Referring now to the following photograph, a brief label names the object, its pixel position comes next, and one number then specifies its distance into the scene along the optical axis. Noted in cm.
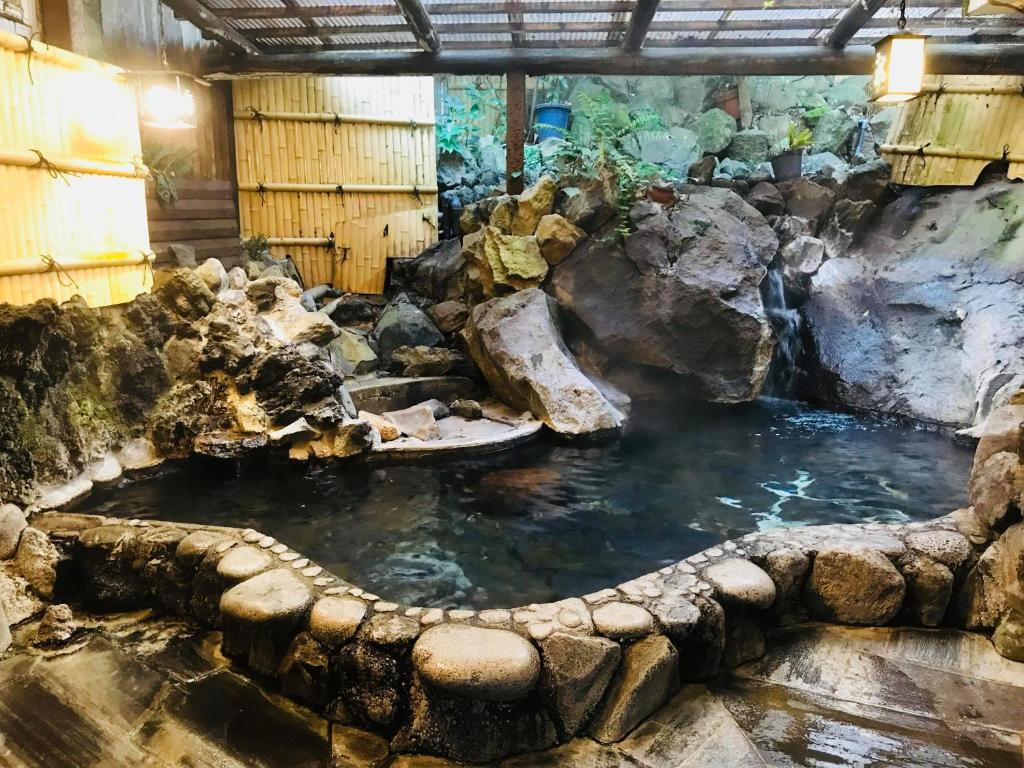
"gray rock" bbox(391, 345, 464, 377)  727
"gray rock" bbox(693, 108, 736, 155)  1224
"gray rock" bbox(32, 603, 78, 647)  311
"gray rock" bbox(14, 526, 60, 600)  338
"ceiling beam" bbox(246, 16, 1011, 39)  663
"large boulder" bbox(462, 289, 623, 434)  648
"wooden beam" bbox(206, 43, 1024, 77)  702
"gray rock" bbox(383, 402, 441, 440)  612
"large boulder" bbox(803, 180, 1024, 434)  678
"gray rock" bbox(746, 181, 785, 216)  884
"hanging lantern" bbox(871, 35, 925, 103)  423
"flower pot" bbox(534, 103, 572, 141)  1144
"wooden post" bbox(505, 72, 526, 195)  796
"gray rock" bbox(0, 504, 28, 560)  350
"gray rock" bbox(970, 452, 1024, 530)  319
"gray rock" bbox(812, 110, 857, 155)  1078
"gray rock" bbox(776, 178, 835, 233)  886
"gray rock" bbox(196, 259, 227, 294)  610
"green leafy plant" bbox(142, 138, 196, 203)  681
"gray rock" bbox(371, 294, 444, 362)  771
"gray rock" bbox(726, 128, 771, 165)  1011
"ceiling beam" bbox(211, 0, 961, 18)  615
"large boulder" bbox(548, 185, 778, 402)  744
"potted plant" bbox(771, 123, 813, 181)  895
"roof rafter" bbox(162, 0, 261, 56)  597
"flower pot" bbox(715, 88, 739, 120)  1275
